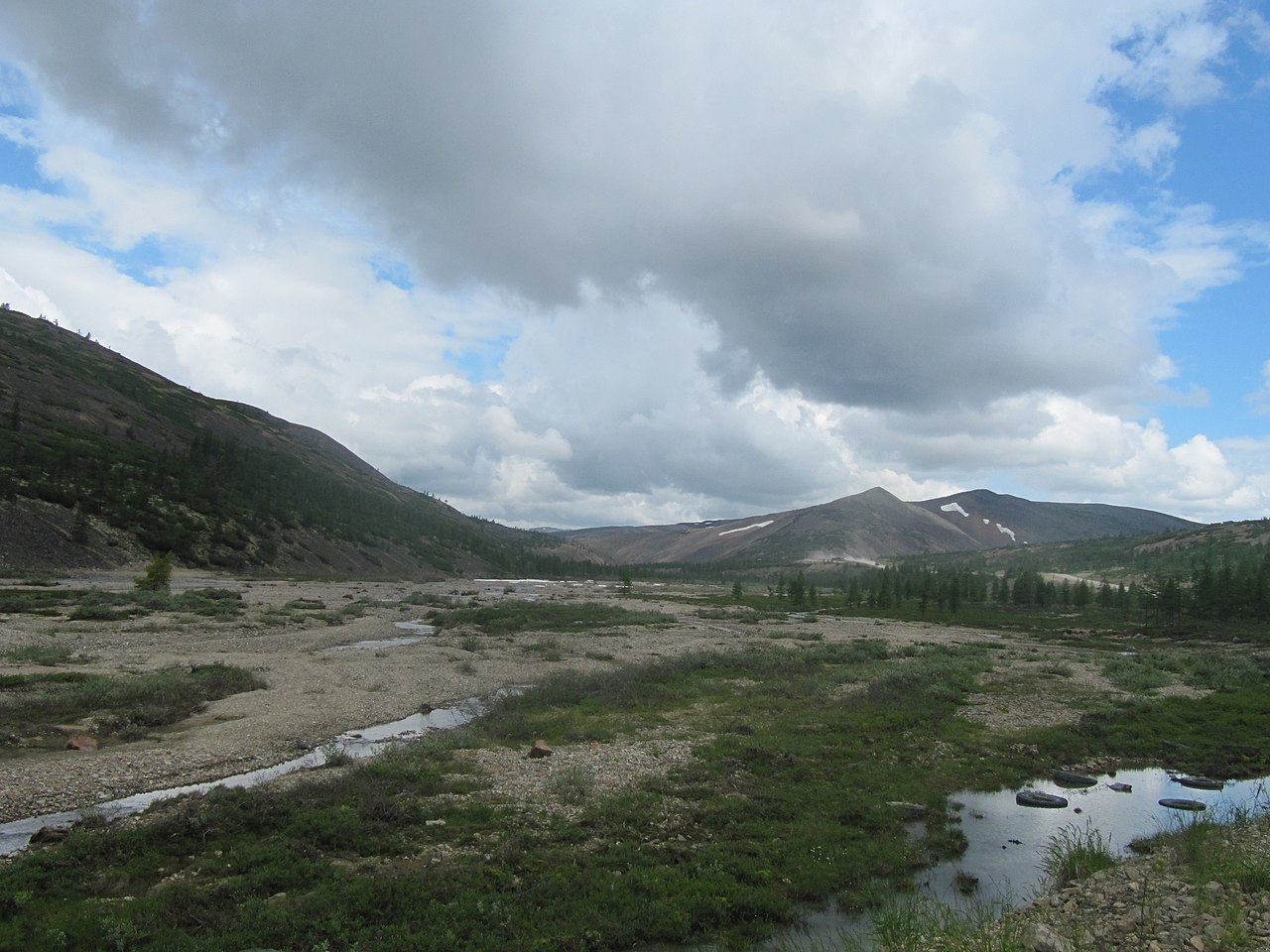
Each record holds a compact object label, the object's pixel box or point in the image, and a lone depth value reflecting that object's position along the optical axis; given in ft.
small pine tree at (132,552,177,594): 216.13
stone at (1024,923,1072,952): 37.55
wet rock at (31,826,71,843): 47.60
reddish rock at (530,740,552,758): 76.89
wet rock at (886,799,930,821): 63.81
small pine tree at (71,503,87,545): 271.28
